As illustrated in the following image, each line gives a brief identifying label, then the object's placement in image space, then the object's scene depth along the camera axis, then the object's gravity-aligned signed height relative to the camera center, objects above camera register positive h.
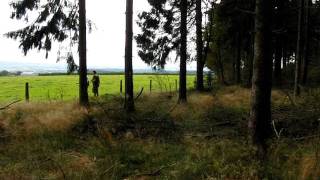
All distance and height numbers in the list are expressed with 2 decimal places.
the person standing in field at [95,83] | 17.46 -0.59
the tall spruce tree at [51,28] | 10.32 +1.74
